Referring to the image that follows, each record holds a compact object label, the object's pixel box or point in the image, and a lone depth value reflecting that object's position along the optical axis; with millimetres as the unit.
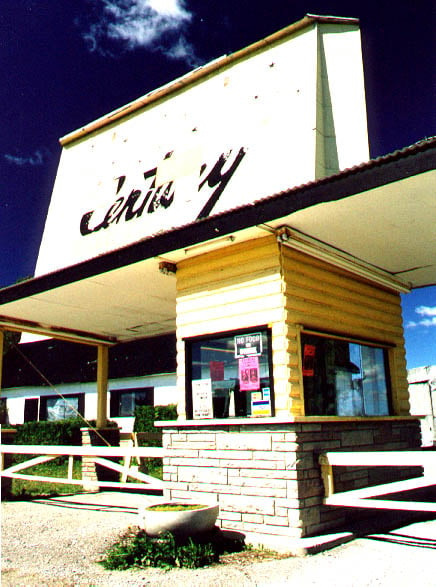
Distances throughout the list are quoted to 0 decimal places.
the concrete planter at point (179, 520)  5707
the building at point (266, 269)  6406
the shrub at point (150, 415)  18250
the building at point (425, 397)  18391
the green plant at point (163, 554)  5516
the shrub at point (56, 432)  20828
